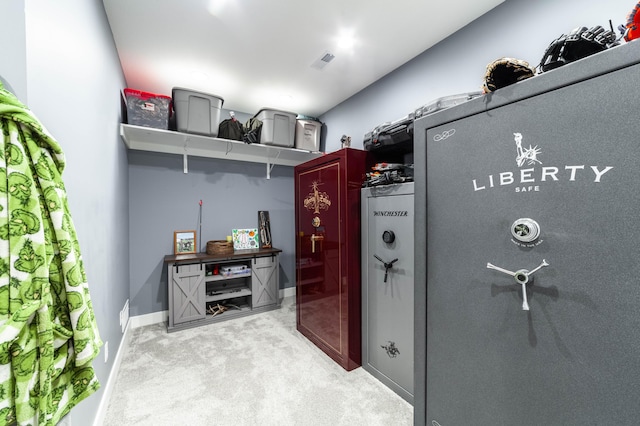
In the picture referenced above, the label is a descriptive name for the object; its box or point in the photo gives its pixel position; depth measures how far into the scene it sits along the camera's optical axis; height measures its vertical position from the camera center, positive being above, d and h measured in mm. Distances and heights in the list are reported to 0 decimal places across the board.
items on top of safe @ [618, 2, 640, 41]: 830 +602
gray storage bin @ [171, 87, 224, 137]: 2664 +1067
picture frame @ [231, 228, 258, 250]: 3588 -379
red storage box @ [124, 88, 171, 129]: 2516 +1032
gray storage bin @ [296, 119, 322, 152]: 3408 +1027
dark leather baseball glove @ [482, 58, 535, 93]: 1006 +549
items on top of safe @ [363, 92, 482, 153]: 1716 +634
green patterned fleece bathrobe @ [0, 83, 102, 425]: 582 -189
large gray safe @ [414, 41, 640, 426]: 773 -156
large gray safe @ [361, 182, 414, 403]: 1826 -565
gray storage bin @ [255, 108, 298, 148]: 3133 +1044
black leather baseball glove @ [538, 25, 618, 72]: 907 +595
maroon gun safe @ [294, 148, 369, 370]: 2191 -390
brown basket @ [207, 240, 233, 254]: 3207 -445
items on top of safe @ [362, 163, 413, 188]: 1939 +282
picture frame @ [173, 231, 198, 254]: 3234 -383
